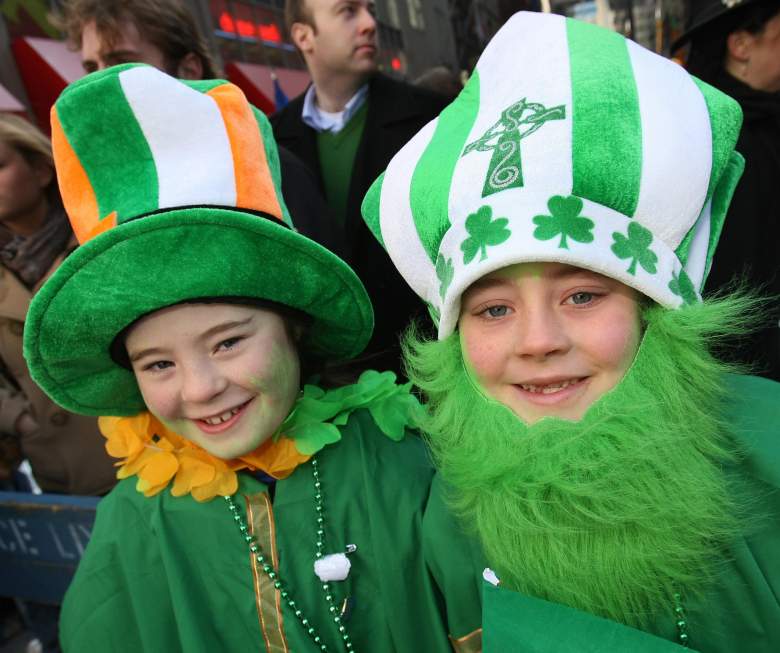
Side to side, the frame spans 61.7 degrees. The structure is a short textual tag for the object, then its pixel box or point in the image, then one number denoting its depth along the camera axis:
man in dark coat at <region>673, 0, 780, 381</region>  1.67
